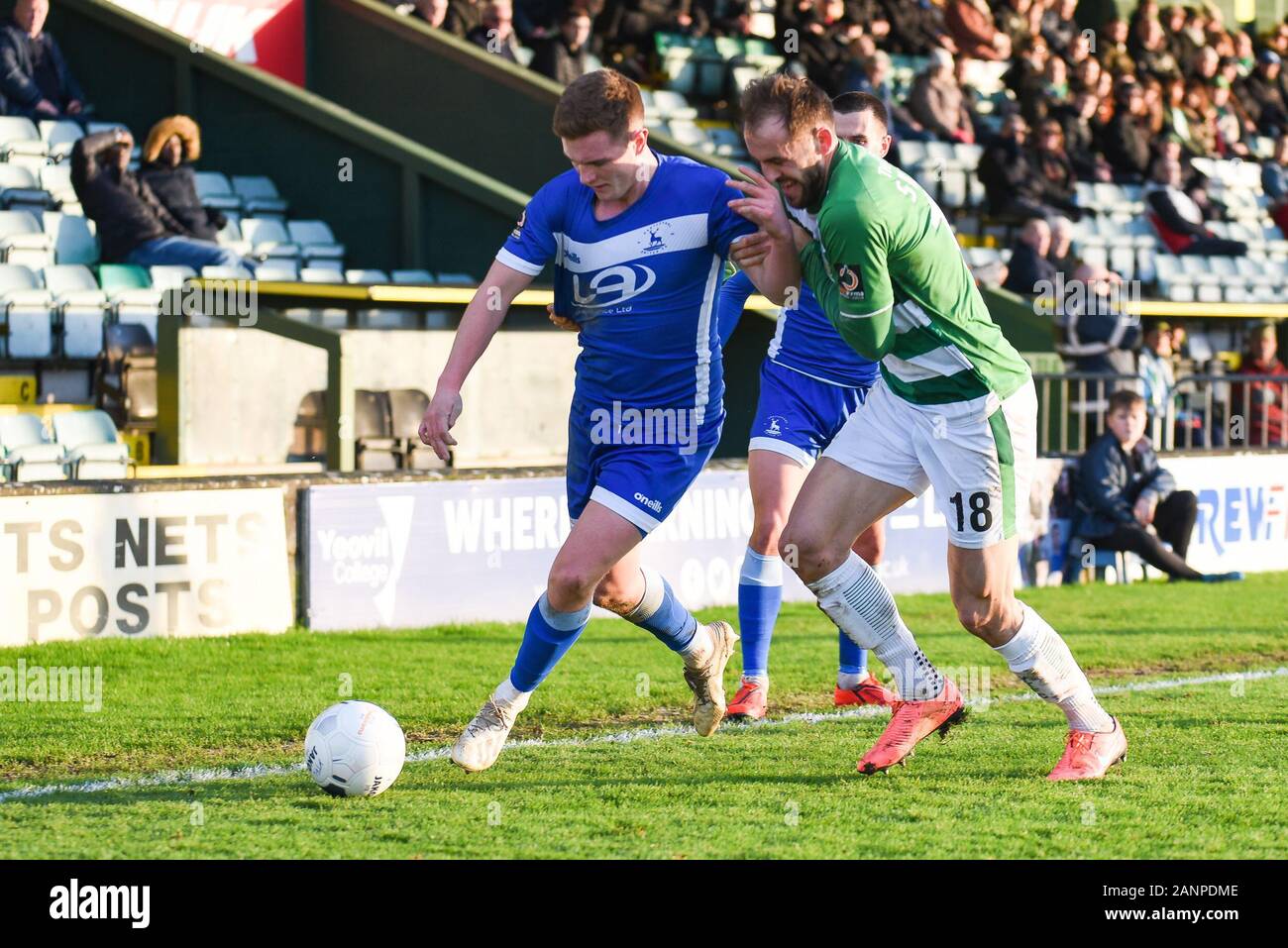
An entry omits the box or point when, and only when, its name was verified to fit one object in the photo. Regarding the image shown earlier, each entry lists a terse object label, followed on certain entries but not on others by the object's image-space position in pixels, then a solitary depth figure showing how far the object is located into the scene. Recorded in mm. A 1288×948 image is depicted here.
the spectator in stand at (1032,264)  15734
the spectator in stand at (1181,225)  20203
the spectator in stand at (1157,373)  14641
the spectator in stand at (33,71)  13984
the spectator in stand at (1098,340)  14820
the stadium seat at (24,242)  12727
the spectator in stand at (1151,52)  22688
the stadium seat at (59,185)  13492
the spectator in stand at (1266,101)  24172
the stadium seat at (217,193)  14523
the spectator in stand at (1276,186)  22531
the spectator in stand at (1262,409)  15531
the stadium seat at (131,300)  12234
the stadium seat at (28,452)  10305
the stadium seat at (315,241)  14391
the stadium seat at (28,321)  11891
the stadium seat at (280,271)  13052
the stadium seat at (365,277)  13352
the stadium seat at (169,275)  12703
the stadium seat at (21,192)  13273
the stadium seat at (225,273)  12758
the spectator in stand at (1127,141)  20672
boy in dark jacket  12836
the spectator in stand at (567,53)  15859
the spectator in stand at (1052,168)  18953
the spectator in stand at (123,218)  13000
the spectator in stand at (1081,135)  19953
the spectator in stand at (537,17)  16781
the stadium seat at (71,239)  12992
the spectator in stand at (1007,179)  18375
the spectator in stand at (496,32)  15883
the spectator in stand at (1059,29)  22203
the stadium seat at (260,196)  14703
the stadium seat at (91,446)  10703
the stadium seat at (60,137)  13922
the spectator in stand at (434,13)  15961
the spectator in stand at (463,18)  15953
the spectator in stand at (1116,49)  22266
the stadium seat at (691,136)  17078
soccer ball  5539
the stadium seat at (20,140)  13633
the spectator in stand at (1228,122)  23219
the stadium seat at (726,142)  17320
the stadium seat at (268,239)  14078
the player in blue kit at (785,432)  7293
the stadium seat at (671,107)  17328
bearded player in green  5281
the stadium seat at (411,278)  13538
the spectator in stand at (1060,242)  16312
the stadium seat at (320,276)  13219
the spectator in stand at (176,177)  13352
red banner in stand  16734
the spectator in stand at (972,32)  21125
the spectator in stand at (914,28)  20000
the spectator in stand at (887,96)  17125
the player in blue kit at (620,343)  5844
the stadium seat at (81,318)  12062
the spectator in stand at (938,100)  18703
